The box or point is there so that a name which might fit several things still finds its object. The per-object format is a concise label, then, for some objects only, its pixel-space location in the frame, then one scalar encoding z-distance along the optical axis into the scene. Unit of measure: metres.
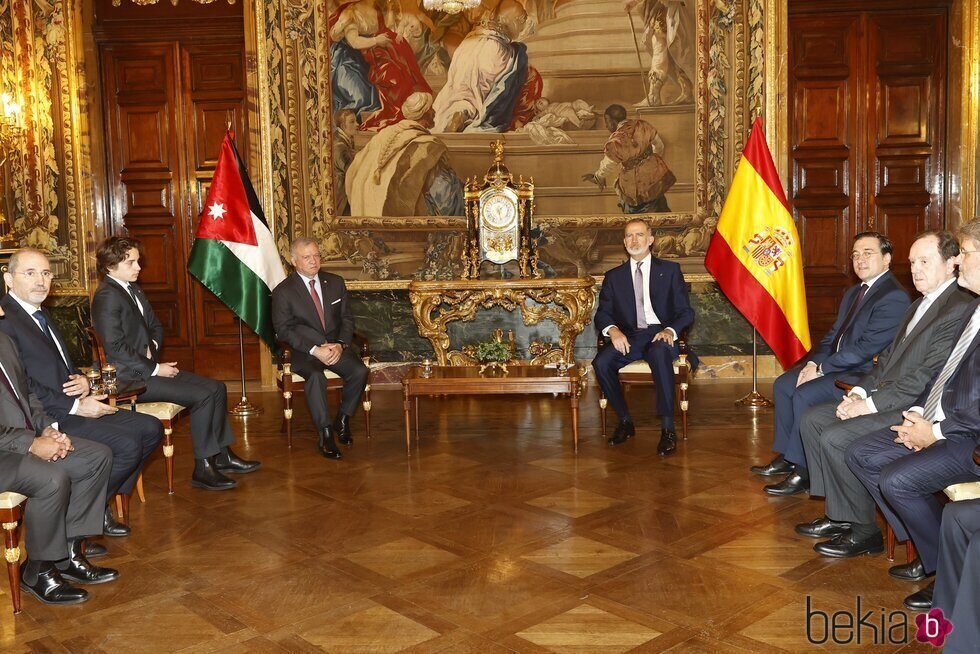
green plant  6.16
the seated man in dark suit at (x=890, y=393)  3.85
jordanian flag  6.85
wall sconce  7.39
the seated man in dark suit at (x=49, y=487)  3.48
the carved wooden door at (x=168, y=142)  8.30
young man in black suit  4.97
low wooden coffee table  5.70
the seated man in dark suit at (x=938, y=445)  3.31
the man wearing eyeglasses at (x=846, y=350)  4.70
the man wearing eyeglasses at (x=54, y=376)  4.07
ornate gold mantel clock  7.80
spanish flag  6.49
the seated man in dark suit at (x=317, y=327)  6.17
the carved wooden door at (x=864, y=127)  8.16
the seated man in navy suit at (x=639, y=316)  6.00
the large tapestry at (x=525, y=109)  8.12
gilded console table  7.69
